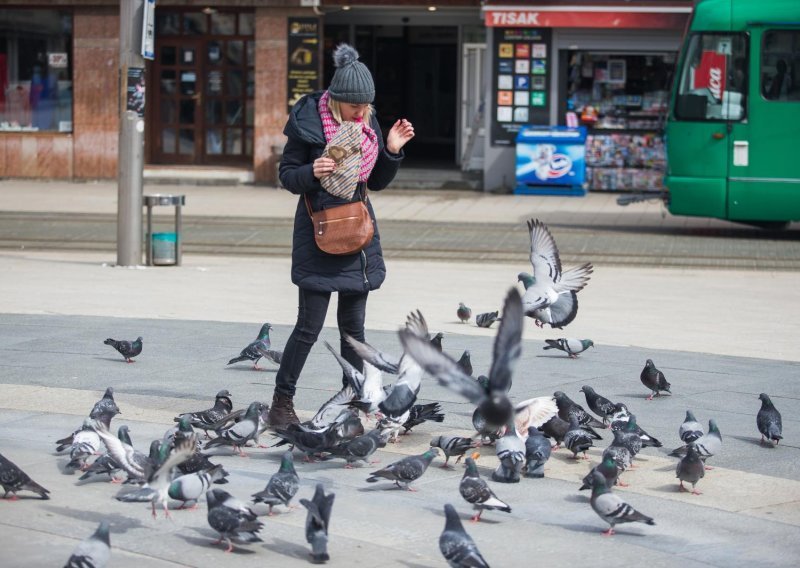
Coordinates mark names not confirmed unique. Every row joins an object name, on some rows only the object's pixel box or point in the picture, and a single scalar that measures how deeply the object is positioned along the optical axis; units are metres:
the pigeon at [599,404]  14.94
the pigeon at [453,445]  13.08
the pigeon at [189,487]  11.25
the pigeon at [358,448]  12.79
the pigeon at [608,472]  11.59
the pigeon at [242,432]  13.17
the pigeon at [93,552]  9.38
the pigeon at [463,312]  22.17
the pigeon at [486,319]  21.83
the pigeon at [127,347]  17.73
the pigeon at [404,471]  12.16
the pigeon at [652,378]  16.20
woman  13.52
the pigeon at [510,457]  12.47
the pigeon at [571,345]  18.78
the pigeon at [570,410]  14.14
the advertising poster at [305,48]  49.04
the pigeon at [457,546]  9.66
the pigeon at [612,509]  10.97
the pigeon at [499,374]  10.02
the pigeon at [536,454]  12.78
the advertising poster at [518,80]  47.79
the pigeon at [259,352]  17.42
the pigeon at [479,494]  11.28
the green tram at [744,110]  35.70
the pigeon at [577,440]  13.34
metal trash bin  29.08
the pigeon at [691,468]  12.33
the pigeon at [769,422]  14.03
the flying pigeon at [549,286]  17.43
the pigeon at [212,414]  13.69
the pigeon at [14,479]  11.38
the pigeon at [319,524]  10.19
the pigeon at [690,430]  13.52
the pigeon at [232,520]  10.32
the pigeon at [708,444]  13.18
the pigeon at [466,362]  15.16
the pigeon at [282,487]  11.23
